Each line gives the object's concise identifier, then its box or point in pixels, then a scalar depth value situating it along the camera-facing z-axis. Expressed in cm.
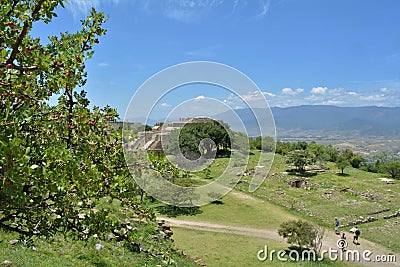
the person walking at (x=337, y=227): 2269
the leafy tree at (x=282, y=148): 6906
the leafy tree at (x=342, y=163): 4750
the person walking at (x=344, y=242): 1887
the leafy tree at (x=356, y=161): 5912
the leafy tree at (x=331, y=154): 6581
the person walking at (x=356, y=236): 2045
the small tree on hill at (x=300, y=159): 4762
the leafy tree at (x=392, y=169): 5301
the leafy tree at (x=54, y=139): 318
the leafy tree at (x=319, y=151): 5962
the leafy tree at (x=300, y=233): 1703
